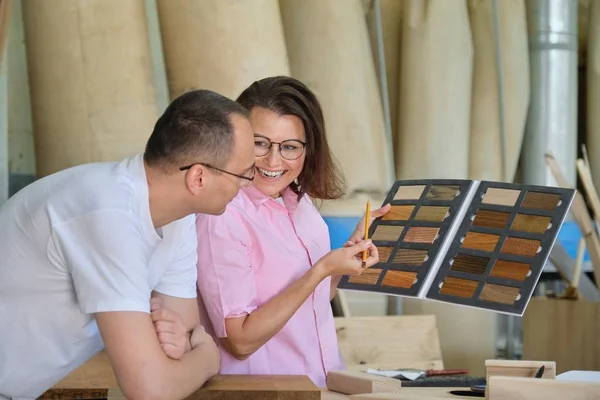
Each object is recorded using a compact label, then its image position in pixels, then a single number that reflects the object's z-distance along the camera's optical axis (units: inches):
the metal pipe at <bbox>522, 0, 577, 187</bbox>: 201.8
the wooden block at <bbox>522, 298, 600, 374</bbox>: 157.6
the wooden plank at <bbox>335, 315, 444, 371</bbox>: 163.2
